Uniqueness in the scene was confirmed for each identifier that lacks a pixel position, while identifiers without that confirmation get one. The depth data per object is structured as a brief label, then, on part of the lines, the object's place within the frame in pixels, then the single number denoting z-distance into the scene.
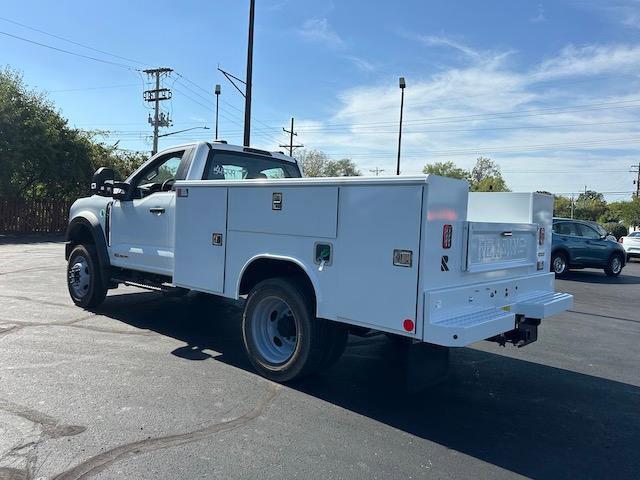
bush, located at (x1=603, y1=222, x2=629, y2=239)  47.33
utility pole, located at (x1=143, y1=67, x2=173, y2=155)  48.14
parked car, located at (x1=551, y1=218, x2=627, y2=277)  17.20
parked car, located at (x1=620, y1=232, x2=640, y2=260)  25.08
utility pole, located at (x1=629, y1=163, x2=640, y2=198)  80.39
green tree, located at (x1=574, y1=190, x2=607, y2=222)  96.25
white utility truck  3.94
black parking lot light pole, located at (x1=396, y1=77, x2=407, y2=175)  29.31
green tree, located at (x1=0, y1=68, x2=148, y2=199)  24.48
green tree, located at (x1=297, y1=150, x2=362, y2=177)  68.44
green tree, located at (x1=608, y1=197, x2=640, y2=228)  45.09
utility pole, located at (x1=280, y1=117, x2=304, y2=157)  55.22
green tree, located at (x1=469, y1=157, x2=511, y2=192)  96.16
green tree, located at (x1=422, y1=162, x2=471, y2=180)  76.75
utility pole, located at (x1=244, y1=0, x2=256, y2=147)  16.36
